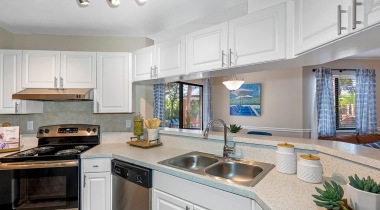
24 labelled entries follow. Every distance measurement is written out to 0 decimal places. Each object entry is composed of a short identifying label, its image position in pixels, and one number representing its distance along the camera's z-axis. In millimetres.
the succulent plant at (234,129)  2324
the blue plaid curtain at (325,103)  4199
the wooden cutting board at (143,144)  2184
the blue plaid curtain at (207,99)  5246
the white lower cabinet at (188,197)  1158
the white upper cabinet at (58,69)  2262
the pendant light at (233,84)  3655
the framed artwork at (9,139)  2012
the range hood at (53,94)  2012
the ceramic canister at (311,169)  1166
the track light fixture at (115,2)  1609
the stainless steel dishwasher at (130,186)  1586
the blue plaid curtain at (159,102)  4121
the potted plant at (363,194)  724
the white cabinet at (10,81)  2207
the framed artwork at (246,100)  4613
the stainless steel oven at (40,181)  1717
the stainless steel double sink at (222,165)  1507
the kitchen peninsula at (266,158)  1003
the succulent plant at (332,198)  732
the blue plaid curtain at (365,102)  4281
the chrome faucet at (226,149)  1699
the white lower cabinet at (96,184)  1891
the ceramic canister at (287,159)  1317
